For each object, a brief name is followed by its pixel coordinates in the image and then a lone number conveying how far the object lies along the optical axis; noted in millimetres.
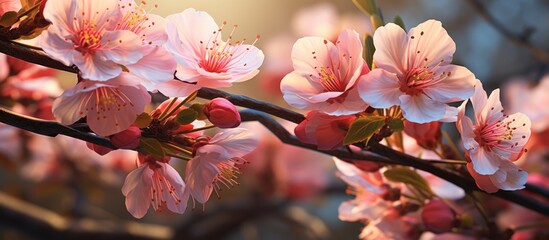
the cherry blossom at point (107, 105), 500
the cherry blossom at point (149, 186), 532
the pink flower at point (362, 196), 582
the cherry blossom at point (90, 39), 492
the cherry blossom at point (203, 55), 514
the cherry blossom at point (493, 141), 526
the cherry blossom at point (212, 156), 524
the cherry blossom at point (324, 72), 521
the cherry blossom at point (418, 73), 515
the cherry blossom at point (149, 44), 502
